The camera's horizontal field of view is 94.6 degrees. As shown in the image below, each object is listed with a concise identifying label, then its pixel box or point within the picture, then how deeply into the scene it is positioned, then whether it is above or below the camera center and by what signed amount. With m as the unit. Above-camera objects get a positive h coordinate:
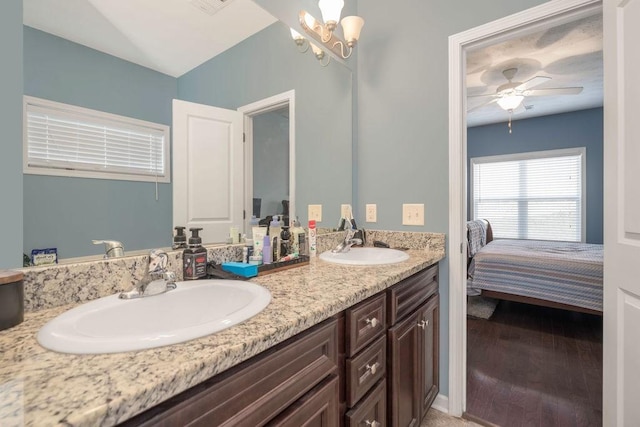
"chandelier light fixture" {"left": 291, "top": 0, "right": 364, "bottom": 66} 1.57 +1.02
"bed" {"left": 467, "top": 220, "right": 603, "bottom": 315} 2.66 -0.63
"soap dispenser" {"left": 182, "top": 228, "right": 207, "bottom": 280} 1.01 -0.16
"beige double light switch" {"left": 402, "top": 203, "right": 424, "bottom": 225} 1.73 -0.01
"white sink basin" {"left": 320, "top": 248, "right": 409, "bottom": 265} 1.45 -0.23
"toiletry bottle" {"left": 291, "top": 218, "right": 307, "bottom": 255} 1.44 -0.13
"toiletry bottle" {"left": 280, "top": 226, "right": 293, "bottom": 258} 1.39 -0.14
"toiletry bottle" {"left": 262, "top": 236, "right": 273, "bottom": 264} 1.24 -0.16
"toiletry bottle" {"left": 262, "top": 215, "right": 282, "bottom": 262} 1.32 -0.10
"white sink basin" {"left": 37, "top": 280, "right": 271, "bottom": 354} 0.53 -0.23
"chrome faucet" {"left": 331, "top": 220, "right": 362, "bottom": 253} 1.64 -0.17
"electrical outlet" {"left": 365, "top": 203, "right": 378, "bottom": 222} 1.91 +0.00
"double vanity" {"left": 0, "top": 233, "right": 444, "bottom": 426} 0.41 -0.27
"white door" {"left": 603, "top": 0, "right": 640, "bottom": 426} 1.00 -0.01
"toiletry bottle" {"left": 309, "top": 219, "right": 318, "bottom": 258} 1.48 -0.14
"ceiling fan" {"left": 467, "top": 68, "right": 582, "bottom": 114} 3.09 +1.31
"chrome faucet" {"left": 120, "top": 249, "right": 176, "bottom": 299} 0.82 -0.19
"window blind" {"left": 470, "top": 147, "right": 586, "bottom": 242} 4.59 +0.29
